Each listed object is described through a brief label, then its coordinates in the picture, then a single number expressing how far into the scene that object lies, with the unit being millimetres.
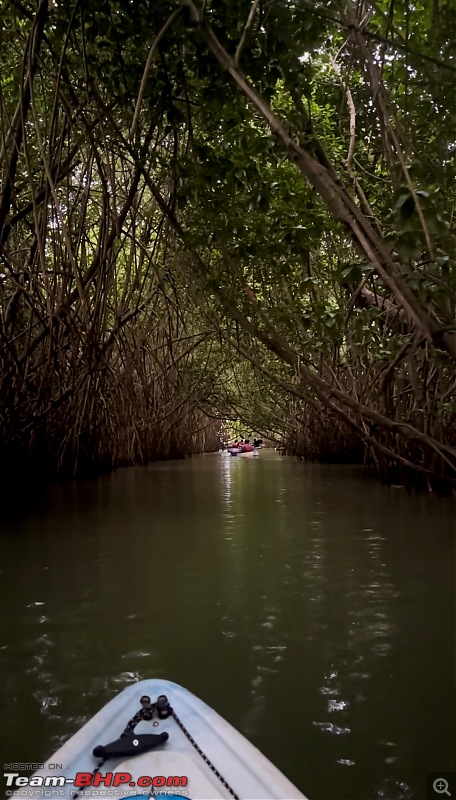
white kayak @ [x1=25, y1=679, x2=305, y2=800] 939
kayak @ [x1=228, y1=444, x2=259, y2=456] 18559
